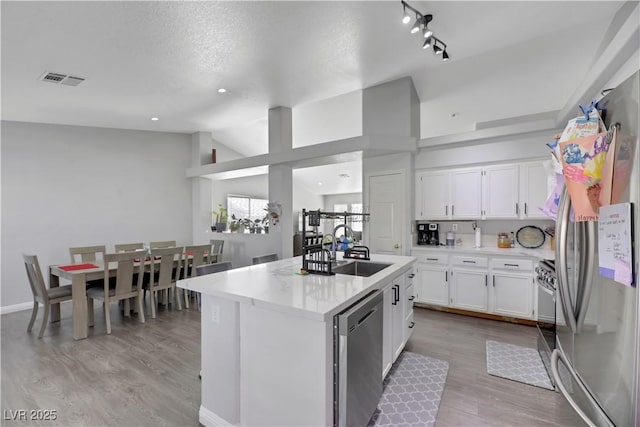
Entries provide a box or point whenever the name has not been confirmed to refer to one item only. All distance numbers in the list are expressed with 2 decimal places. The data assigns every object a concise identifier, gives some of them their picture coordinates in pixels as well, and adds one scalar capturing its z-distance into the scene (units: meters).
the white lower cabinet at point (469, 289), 3.78
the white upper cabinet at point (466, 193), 4.08
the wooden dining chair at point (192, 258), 4.38
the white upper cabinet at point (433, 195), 4.28
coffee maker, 4.48
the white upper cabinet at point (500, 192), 3.85
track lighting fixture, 2.49
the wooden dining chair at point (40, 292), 3.36
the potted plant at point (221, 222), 6.42
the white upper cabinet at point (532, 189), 3.68
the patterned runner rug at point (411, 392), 1.99
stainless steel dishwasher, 1.51
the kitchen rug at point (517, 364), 2.43
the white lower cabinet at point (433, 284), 4.03
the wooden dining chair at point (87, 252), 4.43
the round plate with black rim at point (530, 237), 3.92
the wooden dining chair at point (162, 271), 4.01
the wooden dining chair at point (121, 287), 3.54
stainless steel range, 2.09
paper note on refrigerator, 0.95
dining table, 3.29
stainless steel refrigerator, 0.96
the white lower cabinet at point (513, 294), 3.51
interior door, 4.33
